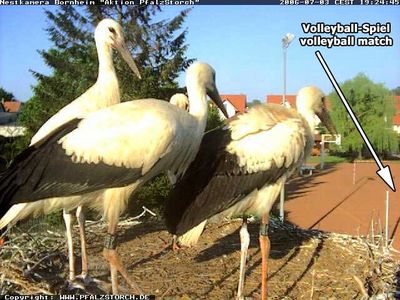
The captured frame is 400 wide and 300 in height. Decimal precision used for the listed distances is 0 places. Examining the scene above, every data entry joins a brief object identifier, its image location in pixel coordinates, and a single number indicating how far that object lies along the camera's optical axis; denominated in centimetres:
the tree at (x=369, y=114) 1048
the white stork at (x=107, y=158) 229
